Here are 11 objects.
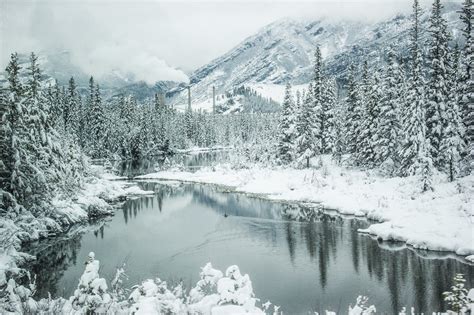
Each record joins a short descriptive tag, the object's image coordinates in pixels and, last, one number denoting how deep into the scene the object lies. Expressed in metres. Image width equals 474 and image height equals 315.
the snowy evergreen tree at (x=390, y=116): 45.47
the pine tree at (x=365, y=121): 49.03
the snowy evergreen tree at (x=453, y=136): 35.47
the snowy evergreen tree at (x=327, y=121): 60.63
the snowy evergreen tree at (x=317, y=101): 58.41
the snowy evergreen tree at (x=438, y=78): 37.97
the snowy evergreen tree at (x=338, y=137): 57.06
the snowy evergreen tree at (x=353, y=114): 52.91
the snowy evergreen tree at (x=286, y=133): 61.50
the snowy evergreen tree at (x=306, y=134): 57.00
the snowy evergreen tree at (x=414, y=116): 39.22
